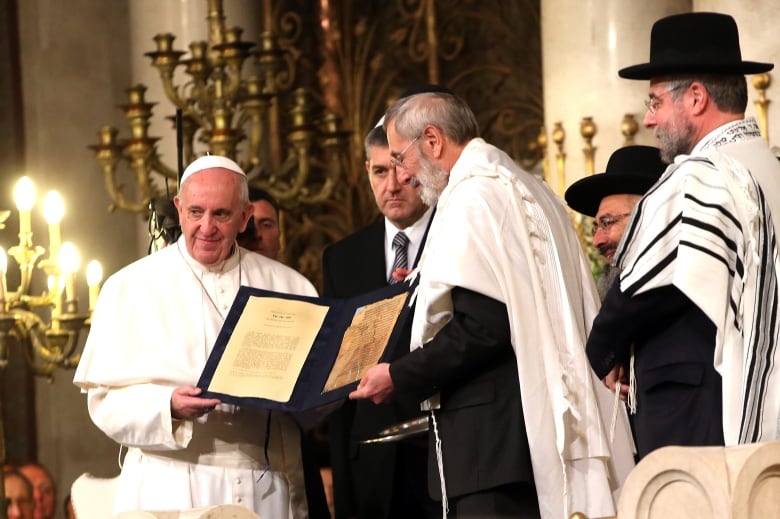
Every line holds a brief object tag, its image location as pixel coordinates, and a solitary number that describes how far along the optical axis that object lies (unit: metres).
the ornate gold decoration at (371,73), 17.51
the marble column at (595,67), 13.84
